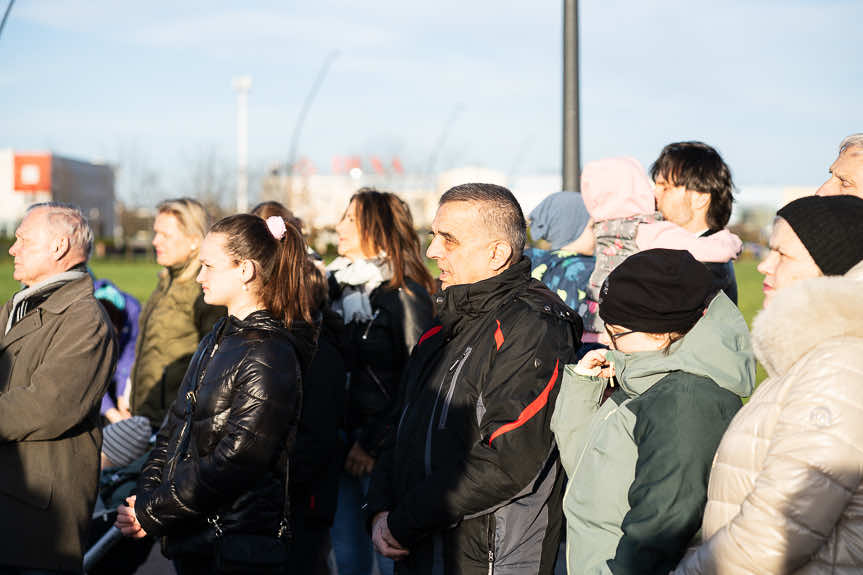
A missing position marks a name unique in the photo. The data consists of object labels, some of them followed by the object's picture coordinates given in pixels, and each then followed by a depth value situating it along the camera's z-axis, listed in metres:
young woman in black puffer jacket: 3.35
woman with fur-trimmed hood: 1.95
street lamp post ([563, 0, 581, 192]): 6.12
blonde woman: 5.54
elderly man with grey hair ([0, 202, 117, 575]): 3.74
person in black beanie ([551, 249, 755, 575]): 2.31
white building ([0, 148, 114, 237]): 77.81
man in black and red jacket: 3.02
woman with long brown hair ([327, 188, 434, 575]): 4.86
